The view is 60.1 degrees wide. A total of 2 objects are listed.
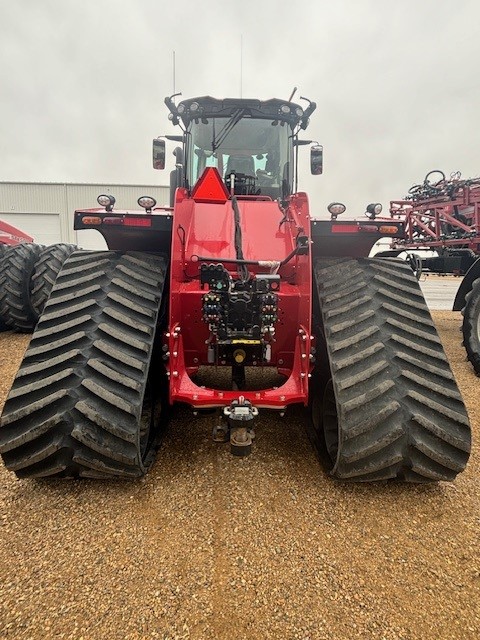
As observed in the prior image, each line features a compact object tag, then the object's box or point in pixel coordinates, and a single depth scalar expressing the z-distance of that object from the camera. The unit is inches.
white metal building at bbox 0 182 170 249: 1083.3
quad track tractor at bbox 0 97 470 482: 87.3
